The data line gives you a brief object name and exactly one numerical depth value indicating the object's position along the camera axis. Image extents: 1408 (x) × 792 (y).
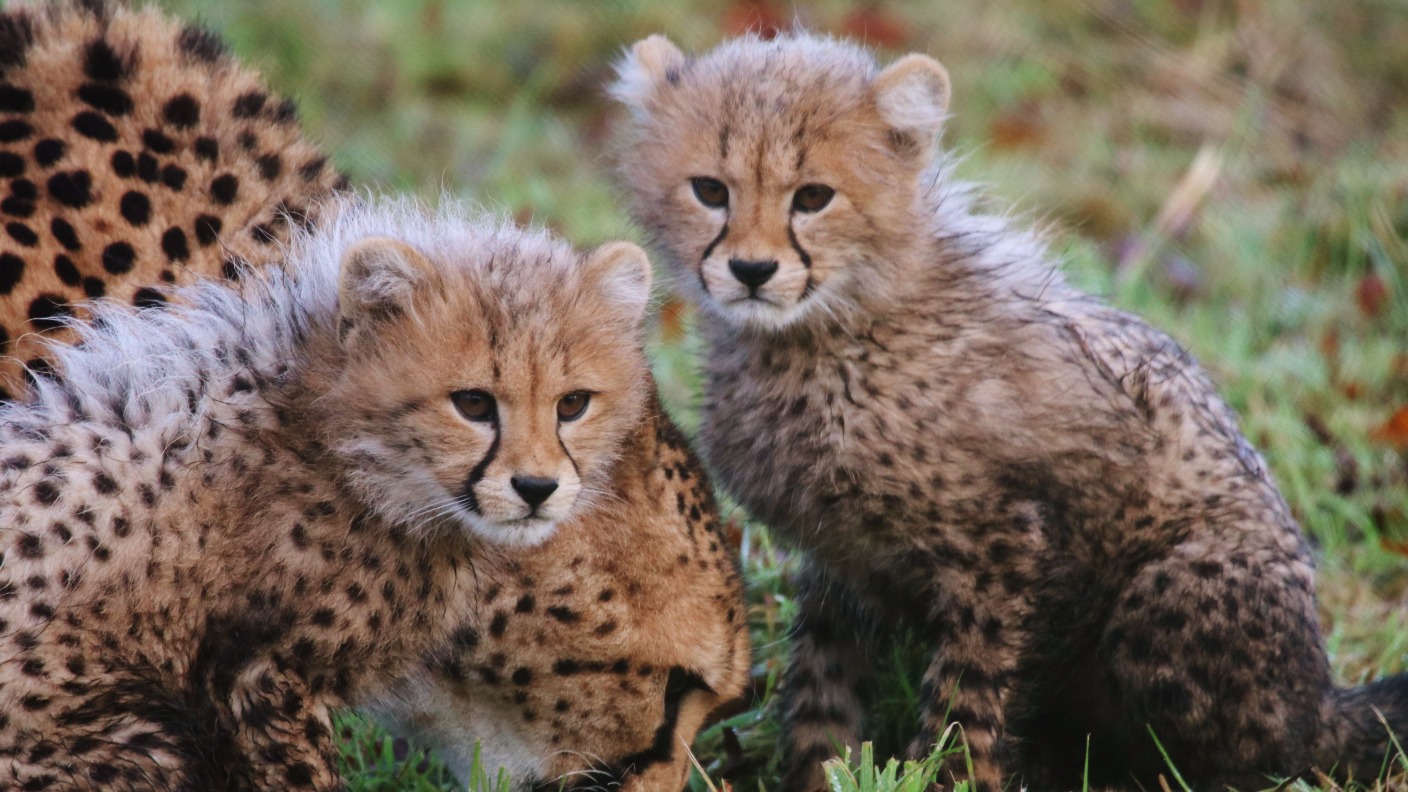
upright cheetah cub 7.14
